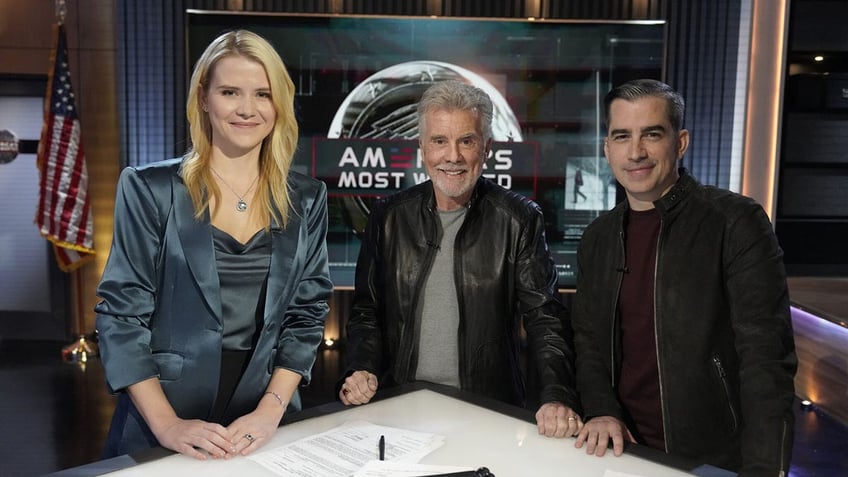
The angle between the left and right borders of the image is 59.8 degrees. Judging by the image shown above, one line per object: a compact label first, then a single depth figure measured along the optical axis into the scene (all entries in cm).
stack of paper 140
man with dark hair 164
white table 140
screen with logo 545
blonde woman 161
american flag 530
